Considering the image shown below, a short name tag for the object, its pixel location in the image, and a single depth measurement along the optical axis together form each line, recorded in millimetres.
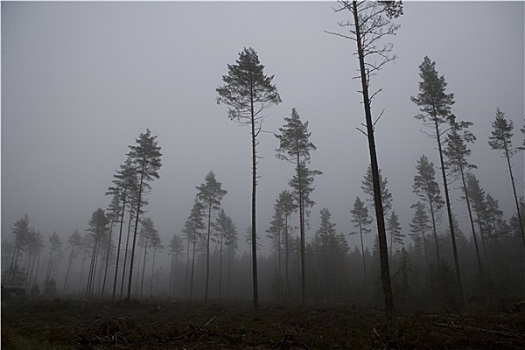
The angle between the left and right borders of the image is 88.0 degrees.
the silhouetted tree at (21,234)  47556
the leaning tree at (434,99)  21719
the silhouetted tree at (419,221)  41281
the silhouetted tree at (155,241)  47031
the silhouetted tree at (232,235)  49938
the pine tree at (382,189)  32969
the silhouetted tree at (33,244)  56794
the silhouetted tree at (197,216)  38031
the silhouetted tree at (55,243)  69562
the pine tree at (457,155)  24828
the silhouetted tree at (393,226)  42250
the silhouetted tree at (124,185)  29359
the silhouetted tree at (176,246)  65250
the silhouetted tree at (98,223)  40375
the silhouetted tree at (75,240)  64381
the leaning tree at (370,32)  10789
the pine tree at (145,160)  26891
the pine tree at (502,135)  26625
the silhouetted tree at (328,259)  42094
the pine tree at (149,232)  47562
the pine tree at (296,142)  25225
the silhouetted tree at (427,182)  30547
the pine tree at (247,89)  18084
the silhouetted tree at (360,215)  40469
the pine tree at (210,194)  34656
